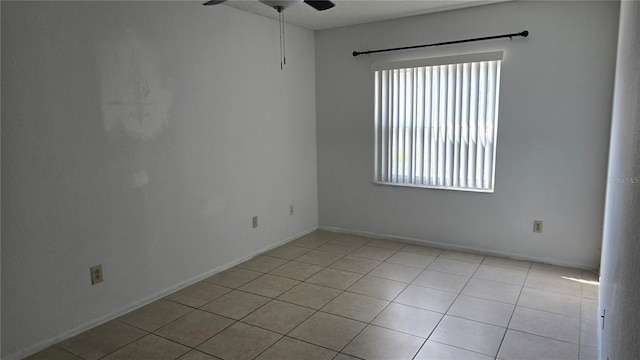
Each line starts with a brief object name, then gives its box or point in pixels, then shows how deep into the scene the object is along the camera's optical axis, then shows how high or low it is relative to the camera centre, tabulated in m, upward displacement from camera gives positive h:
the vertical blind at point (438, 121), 4.01 +0.09
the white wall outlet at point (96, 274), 2.81 -0.91
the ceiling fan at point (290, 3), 2.31 +0.72
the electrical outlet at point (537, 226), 3.87 -0.90
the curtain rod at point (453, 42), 3.73 +0.85
